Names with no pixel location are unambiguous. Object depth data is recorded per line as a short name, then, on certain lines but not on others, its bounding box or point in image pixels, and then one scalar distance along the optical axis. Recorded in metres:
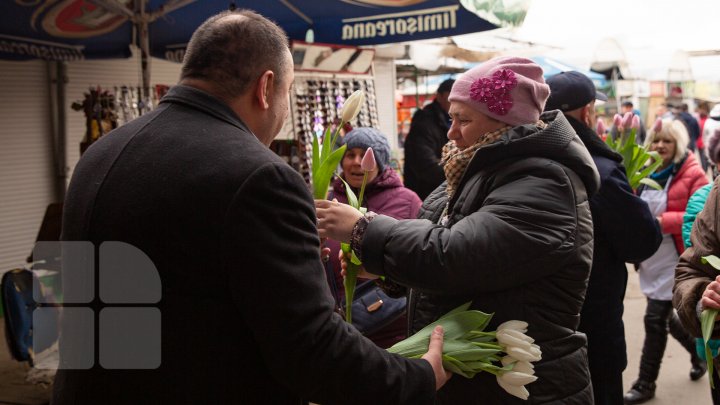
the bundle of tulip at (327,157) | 2.43
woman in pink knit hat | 2.10
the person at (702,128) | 15.58
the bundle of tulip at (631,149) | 4.16
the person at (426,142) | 6.58
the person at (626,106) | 15.84
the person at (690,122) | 13.65
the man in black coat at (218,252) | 1.55
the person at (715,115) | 3.75
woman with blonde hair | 5.37
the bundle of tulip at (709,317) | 2.75
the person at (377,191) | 3.80
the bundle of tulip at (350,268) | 2.53
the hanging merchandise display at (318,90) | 5.88
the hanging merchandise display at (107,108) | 5.70
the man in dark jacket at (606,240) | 3.33
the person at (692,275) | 3.00
